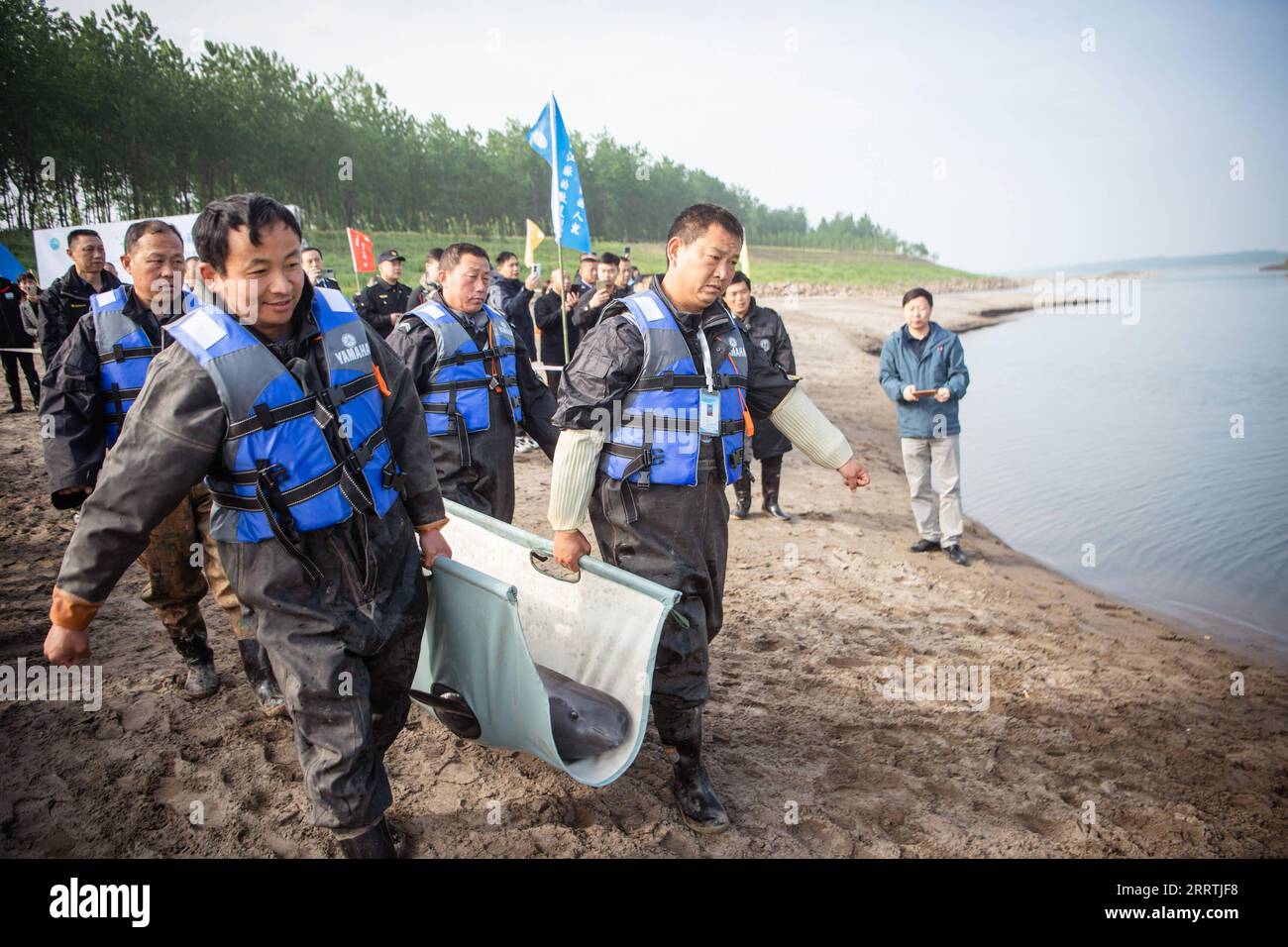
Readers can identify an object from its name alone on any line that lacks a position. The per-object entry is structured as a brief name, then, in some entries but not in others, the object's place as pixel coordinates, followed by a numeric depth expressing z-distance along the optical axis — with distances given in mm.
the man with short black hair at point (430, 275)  7420
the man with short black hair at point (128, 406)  3734
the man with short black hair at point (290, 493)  2170
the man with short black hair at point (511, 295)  10234
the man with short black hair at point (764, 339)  7246
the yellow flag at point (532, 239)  16030
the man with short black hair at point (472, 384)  4625
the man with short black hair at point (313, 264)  8805
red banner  14992
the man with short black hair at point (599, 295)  9789
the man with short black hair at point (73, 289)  5301
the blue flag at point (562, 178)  9703
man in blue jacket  6887
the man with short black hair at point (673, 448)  3053
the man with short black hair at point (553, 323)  11820
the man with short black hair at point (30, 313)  11039
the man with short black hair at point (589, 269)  11141
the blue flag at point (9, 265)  12500
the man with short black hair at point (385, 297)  10664
